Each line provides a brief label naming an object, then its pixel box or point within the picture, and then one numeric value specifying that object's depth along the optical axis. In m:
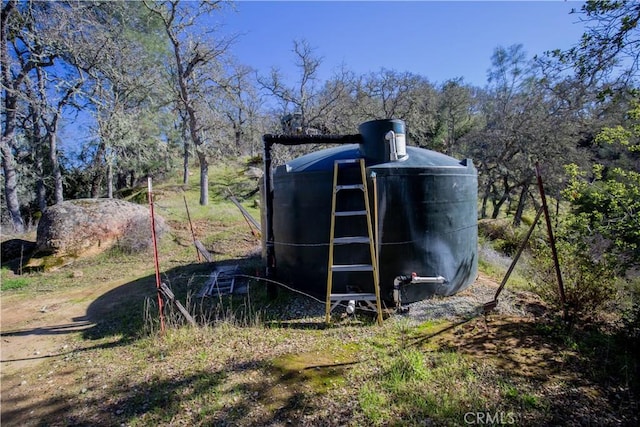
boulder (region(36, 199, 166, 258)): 9.20
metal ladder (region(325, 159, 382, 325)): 4.57
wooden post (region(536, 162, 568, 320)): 4.13
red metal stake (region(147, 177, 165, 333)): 4.57
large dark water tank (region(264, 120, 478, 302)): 5.24
